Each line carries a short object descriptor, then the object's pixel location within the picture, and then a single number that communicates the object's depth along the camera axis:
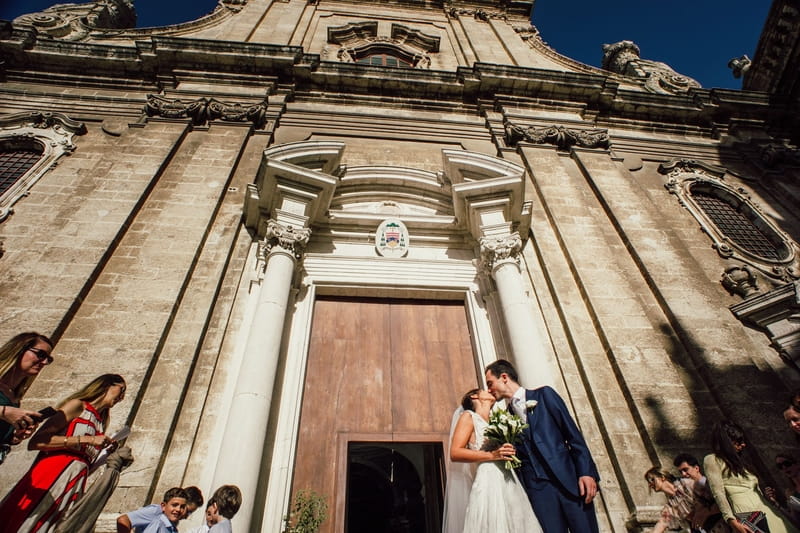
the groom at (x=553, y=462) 2.77
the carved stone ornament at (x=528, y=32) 13.41
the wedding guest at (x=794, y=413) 2.85
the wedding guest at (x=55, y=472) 2.52
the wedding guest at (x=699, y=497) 3.44
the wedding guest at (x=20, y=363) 2.42
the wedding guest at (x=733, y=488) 2.96
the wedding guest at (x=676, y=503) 3.64
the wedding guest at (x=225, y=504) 3.30
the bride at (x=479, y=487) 2.71
